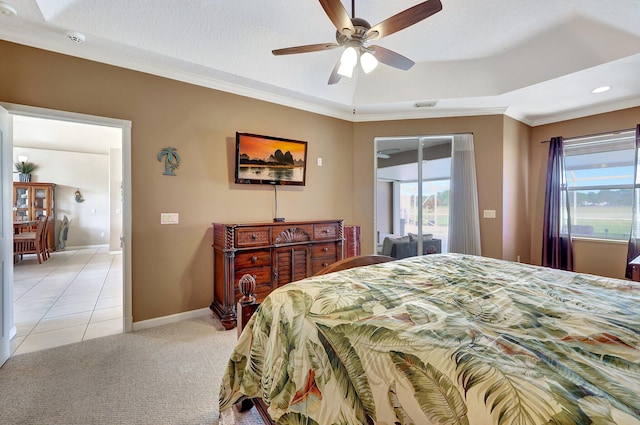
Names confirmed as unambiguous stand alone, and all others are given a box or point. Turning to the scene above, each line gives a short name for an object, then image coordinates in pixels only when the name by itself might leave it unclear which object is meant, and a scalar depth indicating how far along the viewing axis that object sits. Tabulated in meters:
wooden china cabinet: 7.18
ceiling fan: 1.81
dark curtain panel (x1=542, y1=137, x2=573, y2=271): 4.31
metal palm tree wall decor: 3.07
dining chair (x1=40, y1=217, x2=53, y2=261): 6.16
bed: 0.66
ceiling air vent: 3.93
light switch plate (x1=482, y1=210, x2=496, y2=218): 4.26
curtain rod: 3.84
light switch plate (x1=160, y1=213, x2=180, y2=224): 3.08
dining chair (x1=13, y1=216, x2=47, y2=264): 5.75
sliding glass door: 4.51
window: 3.93
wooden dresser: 2.99
